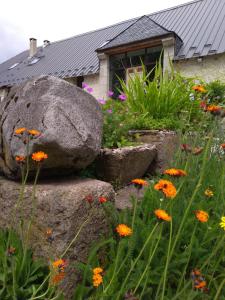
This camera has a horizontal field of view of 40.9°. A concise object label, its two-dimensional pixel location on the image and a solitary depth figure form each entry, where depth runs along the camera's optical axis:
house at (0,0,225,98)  11.00
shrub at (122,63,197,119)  3.34
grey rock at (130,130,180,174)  2.79
